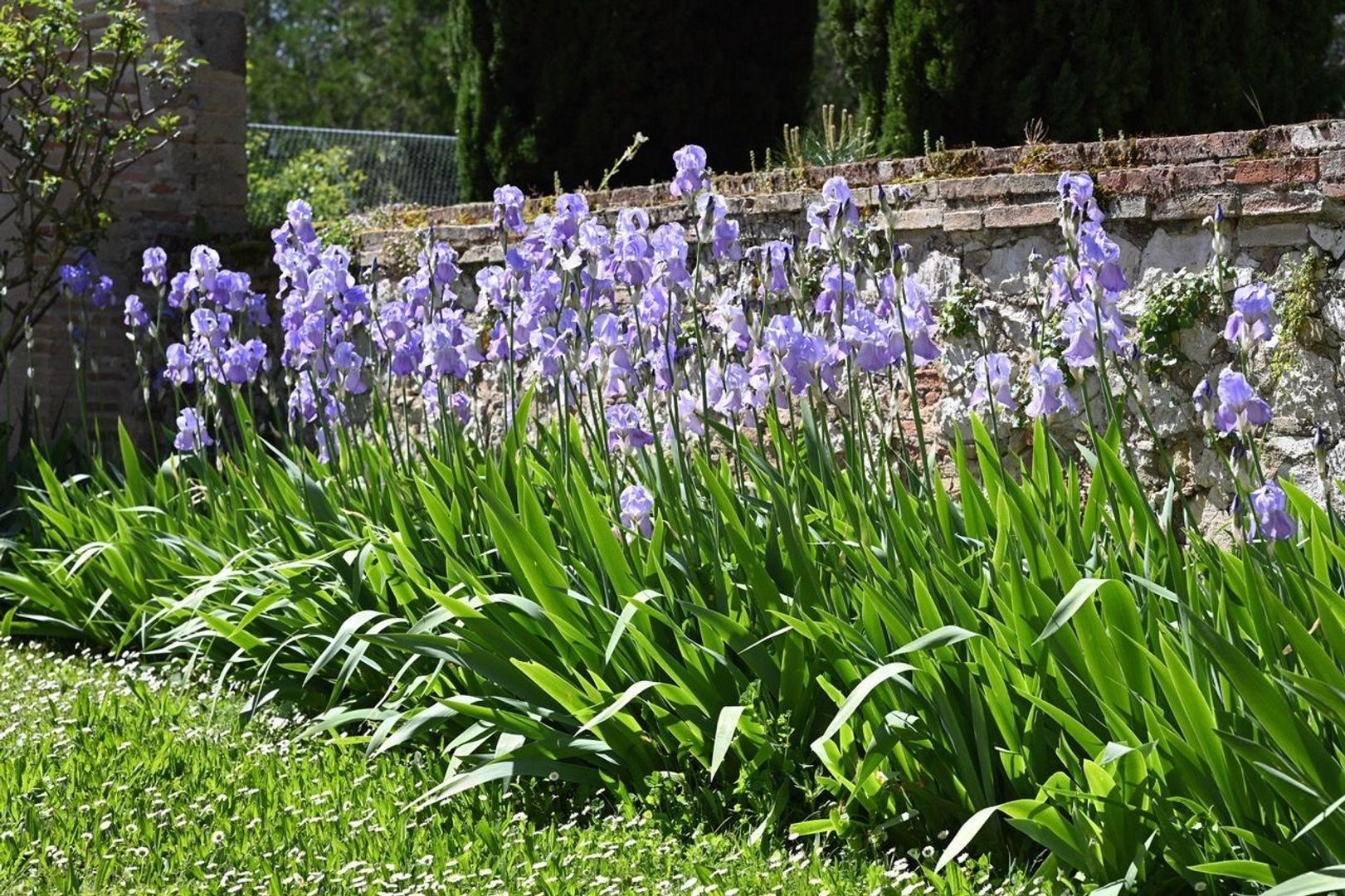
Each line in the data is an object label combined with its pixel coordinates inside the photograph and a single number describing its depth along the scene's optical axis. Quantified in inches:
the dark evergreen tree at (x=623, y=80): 386.0
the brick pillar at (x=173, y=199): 301.3
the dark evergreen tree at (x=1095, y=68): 262.5
